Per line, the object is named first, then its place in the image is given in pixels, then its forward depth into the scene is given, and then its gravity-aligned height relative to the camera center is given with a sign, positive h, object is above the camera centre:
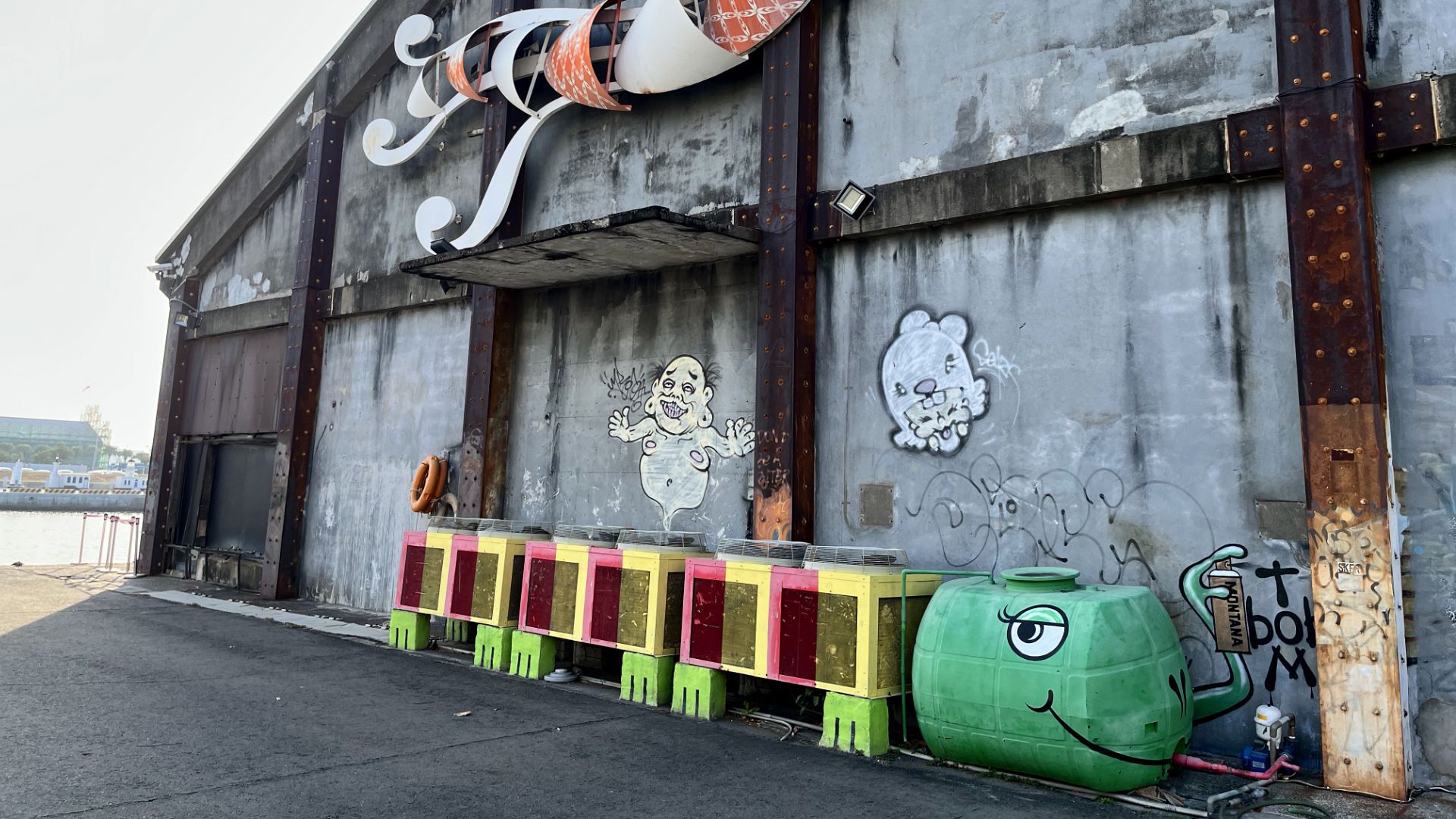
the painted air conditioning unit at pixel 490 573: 8.70 -0.71
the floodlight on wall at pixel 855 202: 7.90 +2.84
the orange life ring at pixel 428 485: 11.09 +0.20
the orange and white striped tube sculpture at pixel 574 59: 8.76 +4.91
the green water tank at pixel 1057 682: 5.00 -0.94
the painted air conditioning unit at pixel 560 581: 7.95 -0.70
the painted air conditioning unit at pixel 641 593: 7.34 -0.73
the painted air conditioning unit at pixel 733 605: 6.66 -0.73
